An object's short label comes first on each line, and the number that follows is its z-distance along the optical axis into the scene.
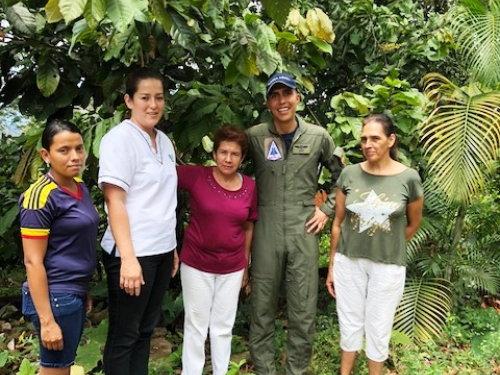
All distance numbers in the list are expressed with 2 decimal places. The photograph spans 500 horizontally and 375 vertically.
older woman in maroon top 2.40
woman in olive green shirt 2.43
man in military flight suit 2.57
